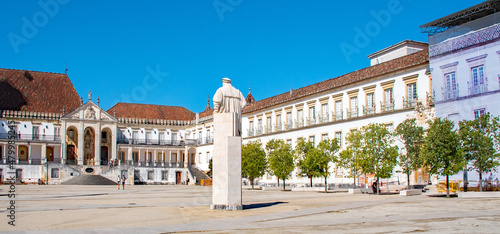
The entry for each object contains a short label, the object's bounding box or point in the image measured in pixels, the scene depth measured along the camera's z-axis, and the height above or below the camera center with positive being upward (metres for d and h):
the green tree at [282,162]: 41.31 -0.54
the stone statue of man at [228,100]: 17.61 +2.00
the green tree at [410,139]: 31.12 +0.97
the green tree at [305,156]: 37.19 -0.06
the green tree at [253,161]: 45.03 -0.48
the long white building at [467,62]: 30.30 +5.86
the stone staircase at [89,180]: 56.31 -2.63
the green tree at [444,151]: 25.02 +0.15
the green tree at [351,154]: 32.99 +0.05
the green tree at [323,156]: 36.56 -0.06
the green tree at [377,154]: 31.02 +0.02
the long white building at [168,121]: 39.00 +3.84
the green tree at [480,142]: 25.06 +0.59
